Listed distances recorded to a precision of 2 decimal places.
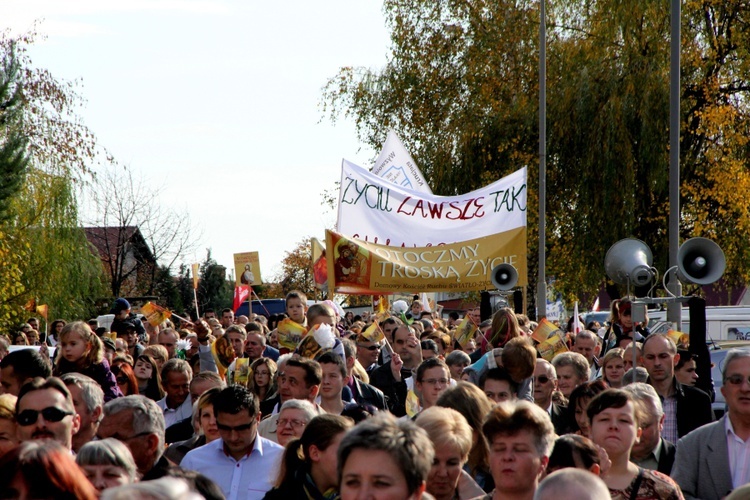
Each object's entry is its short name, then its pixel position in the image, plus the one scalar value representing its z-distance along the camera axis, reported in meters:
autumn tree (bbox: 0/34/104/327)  52.12
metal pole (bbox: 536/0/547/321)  34.54
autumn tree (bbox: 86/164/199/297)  72.43
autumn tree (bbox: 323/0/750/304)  41.88
